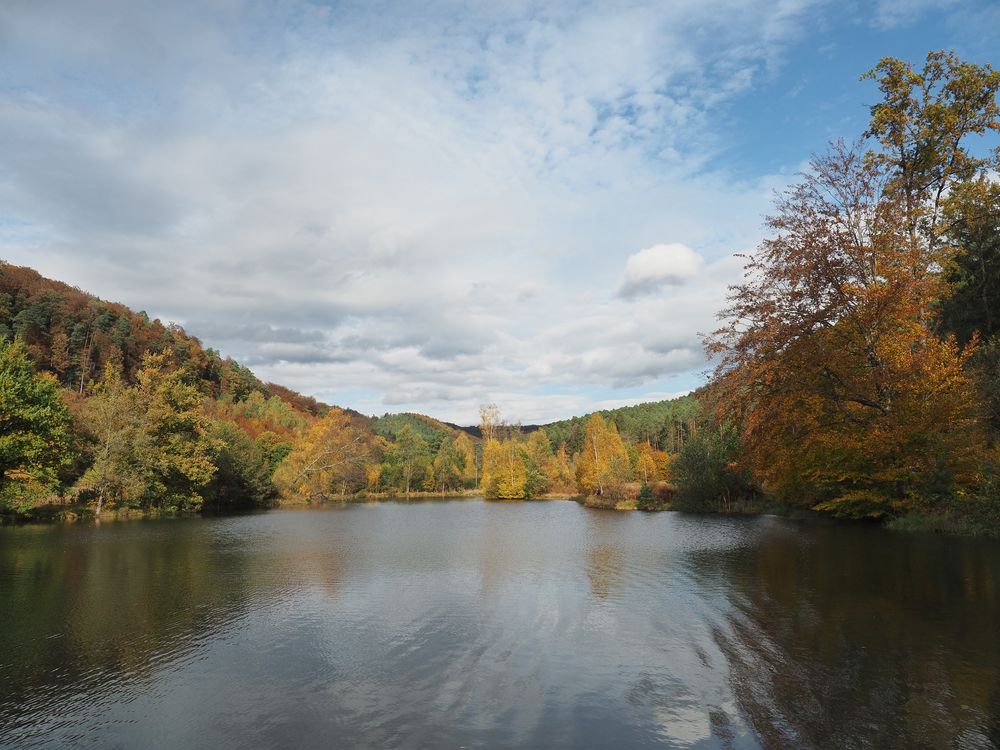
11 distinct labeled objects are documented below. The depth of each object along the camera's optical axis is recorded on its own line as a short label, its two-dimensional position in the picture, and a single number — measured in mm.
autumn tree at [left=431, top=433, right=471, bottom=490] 93500
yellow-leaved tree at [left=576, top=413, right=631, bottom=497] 57719
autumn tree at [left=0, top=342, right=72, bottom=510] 30641
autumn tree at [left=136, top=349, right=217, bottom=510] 42812
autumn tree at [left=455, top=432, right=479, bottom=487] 100125
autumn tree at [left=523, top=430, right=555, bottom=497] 79488
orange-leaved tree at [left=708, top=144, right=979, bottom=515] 21516
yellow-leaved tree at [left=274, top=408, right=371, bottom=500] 67250
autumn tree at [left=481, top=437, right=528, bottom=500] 77375
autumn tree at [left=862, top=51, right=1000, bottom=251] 22703
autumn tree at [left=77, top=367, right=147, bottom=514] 39219
